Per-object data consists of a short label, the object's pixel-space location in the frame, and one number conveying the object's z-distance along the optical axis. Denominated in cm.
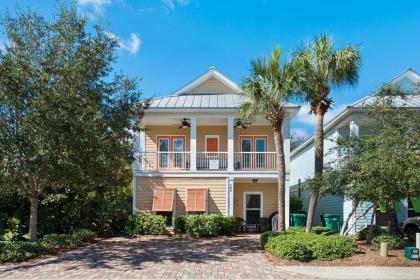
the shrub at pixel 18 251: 1191
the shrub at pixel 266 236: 1466
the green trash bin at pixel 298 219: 2098
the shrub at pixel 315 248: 1205
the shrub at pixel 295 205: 2380
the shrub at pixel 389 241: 1345
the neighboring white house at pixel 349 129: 1870
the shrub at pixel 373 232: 1516
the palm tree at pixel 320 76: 1473
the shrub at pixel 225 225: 1939
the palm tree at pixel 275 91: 1487
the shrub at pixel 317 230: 1633
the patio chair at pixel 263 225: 2170
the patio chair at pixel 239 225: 2116
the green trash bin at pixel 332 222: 2002
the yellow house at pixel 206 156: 2112
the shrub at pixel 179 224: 1964
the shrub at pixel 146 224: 1948
